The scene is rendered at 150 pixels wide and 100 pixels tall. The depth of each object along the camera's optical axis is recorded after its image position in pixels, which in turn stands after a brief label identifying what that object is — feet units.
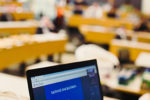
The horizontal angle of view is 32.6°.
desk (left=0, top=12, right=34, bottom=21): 27.54
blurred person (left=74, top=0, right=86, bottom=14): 36.85
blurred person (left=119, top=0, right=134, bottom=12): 40.01
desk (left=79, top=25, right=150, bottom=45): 21.93
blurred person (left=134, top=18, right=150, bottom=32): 25.57
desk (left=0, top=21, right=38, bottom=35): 18.50
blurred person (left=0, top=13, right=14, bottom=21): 23.25
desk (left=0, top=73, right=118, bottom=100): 4.95
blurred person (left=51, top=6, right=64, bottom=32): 23.22
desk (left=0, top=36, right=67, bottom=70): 12.73
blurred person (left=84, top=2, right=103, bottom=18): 33.53
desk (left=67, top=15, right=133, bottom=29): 28.76
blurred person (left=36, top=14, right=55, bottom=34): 17.78
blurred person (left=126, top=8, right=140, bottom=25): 28.86
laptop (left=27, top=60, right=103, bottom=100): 3.37
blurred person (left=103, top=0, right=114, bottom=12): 40.68
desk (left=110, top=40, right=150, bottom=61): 15.46
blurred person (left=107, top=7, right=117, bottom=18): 31.05
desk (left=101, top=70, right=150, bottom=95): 8.75
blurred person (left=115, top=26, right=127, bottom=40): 19.65
